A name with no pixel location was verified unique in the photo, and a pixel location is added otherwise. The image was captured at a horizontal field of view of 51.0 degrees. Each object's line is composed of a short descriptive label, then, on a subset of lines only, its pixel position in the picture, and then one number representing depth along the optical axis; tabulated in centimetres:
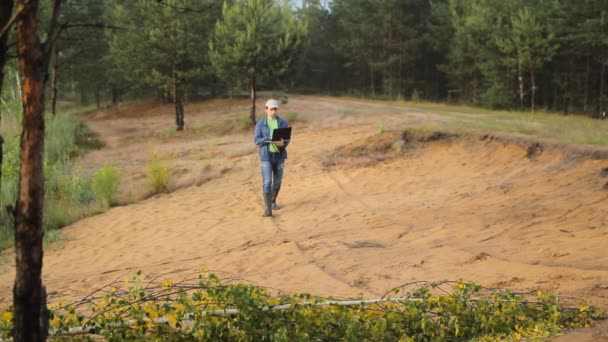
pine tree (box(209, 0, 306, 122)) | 2538
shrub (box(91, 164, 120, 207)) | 1402
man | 1084
